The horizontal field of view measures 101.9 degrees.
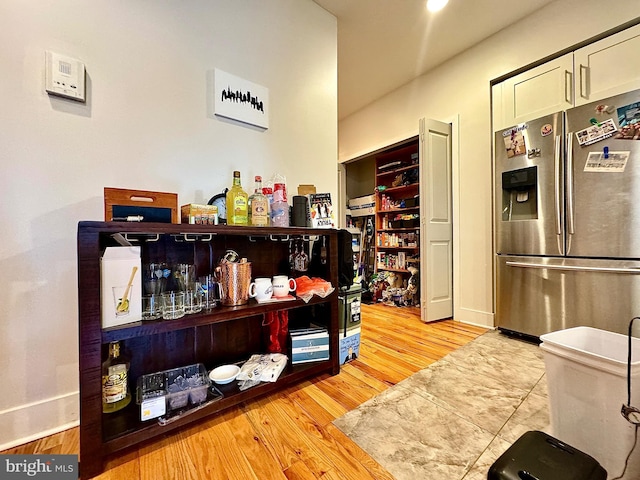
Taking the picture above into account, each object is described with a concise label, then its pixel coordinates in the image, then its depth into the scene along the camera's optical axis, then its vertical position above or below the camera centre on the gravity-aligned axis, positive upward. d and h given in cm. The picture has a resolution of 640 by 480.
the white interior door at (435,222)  262 +16
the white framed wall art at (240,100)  155 +89
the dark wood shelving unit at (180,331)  91 -46
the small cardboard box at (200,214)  122 +13
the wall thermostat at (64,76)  113 +75
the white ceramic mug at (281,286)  144 -25
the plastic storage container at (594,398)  83 -57
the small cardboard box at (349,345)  174 -72
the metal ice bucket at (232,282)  129 -21
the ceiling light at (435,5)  202 +185
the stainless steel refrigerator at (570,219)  165 +12
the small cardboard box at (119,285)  96 -16
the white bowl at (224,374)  128 -68
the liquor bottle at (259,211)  140 +16
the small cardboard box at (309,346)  153 -63
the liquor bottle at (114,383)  108 -59
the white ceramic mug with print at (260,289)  137 -26
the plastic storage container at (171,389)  106 -67
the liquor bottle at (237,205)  134 +19
